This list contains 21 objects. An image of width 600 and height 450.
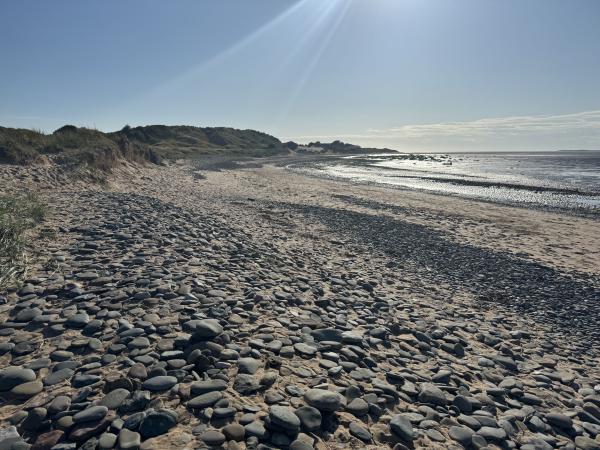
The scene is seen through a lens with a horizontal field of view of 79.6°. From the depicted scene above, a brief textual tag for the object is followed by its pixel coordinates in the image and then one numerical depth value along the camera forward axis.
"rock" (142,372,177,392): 3.46
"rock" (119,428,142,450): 2.73
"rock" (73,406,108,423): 2.98
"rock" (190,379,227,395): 3.48
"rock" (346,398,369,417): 3.61
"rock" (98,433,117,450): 2.72
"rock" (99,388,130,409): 3.19
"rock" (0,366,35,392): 3.39
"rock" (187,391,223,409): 3.29
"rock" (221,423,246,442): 2.96
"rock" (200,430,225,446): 2.88
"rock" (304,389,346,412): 3.49
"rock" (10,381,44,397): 3.31
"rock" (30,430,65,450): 2.74
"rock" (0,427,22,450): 2.71
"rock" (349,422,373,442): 3.28
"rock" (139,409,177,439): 2.91
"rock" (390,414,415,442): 3.40
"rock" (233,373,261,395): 3.60
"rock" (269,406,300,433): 3.12
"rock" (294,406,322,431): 3.22
